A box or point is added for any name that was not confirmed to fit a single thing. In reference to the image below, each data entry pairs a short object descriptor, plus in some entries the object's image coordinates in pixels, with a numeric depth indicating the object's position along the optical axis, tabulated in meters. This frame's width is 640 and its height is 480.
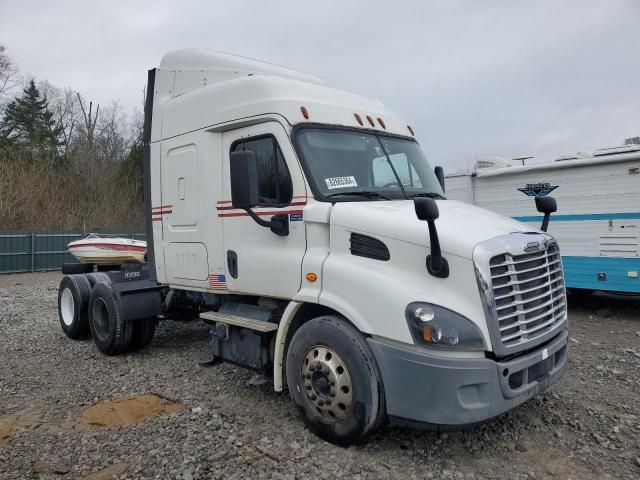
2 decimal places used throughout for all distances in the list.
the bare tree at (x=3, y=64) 33.88
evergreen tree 35.81
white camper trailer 8.82
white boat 7.66
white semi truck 3.47
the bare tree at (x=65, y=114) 40.38
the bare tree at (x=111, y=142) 36.59
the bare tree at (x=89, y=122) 36.62
